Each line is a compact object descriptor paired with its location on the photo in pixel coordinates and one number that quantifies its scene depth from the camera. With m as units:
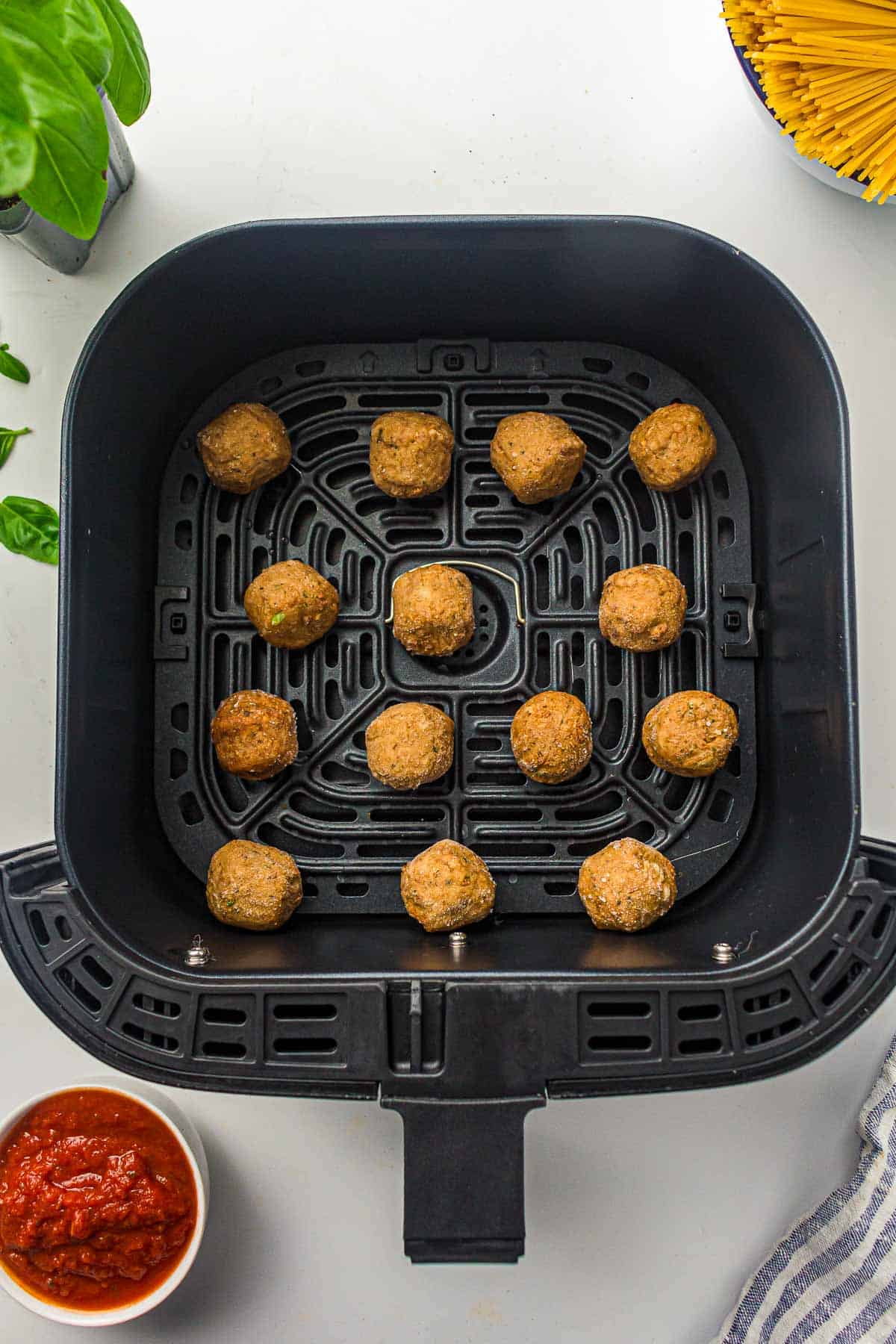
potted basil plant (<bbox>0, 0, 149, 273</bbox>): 0.64
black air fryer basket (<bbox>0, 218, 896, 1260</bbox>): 0.78
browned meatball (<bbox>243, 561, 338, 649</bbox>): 0.96
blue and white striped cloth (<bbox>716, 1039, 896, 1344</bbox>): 0.97
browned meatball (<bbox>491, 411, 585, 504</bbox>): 0.95
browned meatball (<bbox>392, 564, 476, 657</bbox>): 0.96
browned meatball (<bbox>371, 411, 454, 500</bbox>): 0.97
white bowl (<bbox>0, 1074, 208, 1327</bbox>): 0.90
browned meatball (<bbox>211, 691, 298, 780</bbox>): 0.96
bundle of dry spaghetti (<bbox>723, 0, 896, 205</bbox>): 0.83
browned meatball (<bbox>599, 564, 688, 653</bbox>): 0.95
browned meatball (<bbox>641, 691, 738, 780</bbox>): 0.94
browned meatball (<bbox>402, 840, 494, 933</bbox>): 0.91
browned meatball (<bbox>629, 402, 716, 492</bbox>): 0.96
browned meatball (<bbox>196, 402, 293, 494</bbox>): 0.97
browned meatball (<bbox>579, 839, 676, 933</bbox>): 0.91
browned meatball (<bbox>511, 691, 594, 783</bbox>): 0.95
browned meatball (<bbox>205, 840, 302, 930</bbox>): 0.93
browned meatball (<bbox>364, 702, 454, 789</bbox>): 0.94
